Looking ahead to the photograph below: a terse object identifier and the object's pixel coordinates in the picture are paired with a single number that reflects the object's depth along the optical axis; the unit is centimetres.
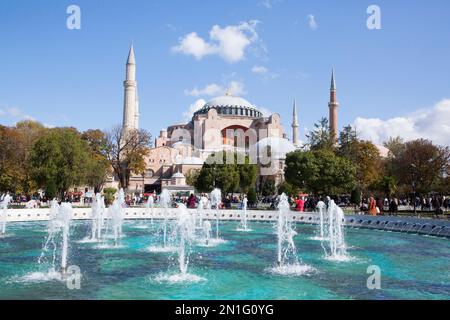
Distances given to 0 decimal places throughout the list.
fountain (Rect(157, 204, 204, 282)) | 774
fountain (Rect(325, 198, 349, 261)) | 1037
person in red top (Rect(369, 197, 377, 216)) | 1941
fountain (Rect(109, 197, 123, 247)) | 1384
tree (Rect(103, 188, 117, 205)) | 3038
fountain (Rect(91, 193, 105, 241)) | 1394
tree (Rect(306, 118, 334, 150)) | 3512
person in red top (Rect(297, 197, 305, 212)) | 2220
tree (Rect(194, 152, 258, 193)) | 3175
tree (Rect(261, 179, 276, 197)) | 4231
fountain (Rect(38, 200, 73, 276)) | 814
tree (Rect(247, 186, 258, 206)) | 2828
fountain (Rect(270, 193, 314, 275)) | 855
